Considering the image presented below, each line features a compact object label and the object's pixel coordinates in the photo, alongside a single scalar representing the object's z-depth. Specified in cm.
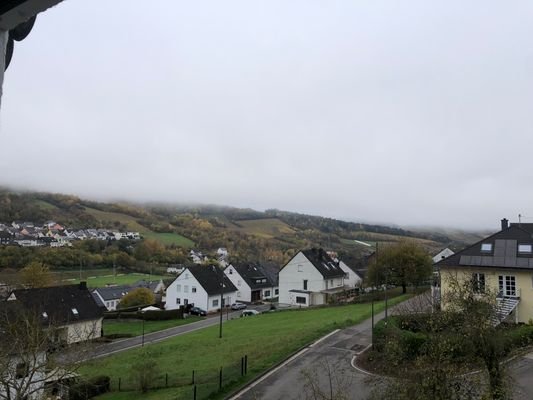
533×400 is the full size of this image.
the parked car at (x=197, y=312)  5462
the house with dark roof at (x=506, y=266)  2825
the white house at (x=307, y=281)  5591
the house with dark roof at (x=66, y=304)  3875
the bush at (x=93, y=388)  2119
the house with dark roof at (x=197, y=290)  5706
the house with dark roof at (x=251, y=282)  6875
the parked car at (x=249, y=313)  4967
